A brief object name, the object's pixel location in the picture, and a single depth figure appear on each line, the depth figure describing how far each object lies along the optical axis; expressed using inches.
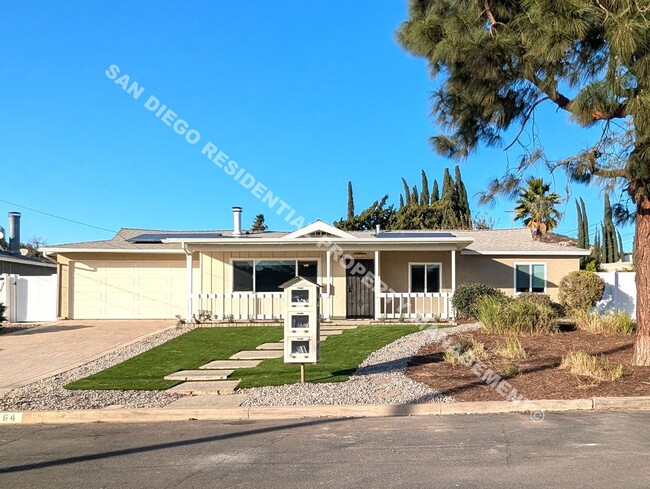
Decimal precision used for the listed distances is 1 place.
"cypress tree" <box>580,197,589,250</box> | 1801.2
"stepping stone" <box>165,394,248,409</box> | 324.8
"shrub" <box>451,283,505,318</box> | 677.3
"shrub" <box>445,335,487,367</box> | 430.6
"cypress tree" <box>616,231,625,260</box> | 1866.3
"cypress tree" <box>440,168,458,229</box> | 1658.5
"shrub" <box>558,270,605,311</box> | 753.0
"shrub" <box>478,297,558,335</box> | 530.0
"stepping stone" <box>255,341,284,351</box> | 542.0
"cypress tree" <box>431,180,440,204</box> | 1841.8
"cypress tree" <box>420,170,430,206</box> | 1867.6
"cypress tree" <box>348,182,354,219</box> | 1902.1
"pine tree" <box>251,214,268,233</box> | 2137.4
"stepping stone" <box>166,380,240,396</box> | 363.3
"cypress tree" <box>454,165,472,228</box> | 1699.1
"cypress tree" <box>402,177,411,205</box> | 1942.3
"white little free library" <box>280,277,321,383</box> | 377.1
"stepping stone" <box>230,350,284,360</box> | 489.7
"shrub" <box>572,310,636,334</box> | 530.3
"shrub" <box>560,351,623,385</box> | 364.2
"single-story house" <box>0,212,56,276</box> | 1031.3
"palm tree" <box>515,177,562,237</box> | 1246.3
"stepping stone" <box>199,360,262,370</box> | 446.4
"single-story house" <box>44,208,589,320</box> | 761.0
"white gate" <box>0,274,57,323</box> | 804.0
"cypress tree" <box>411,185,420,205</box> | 1934.1
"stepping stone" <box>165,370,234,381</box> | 403.9
